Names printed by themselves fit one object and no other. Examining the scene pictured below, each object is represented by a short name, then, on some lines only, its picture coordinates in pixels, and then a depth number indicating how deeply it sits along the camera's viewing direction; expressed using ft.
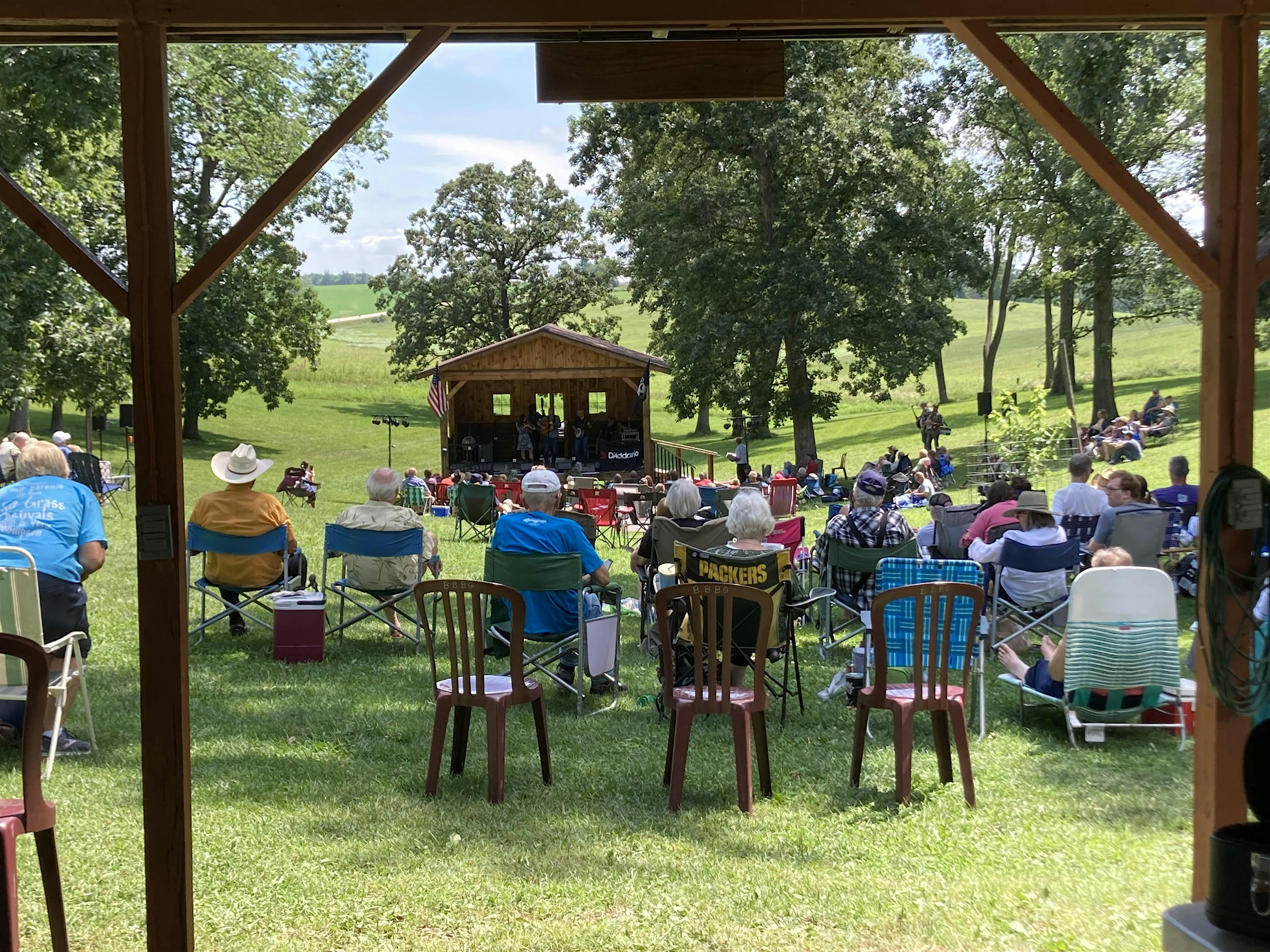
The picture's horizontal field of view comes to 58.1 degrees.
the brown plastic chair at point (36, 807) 9.69
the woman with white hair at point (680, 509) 21.97
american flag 71.87
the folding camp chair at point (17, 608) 14.96
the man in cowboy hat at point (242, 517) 23.13
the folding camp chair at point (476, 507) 45.44
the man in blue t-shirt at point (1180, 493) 28.84
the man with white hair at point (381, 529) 23.40
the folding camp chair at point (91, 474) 50.34
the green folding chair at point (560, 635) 18.89
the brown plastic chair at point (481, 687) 14.49
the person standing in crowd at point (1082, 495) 26.16
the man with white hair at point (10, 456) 47.65
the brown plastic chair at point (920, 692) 14.19
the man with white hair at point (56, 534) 16.19
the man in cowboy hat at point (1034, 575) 21.30
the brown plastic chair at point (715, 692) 14.02
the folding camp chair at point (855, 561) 21.29
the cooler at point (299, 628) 22.57
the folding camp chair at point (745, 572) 16.61
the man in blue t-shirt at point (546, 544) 19.25
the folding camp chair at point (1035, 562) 21.02
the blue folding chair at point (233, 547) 22.95
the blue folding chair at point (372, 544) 23.06
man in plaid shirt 21.35
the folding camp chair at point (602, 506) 47.37
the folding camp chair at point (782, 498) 48.29
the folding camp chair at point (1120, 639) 16.39
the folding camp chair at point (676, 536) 21.72
